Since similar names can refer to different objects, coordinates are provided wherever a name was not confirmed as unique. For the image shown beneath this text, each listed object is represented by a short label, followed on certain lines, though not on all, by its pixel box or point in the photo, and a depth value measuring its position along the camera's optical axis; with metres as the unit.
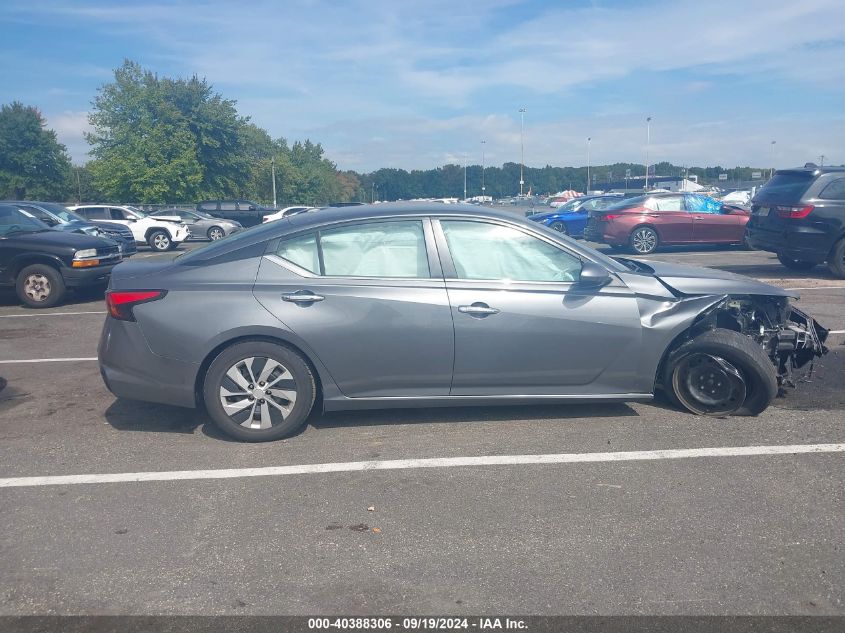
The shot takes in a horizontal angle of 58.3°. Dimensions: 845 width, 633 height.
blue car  22.19
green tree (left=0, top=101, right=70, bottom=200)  62.44
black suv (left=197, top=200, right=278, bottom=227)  40.91
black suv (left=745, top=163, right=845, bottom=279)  11.90
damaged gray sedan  5.02
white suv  26.48
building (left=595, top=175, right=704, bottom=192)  48.44
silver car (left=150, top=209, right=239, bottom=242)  30.59
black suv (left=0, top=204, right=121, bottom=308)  11.51
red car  18.12
